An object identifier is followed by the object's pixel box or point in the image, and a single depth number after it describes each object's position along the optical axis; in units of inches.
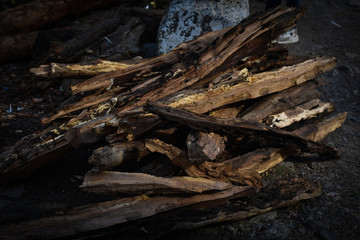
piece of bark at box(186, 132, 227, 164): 94.1
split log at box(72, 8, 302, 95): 123.4
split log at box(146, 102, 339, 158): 99.7
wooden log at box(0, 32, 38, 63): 198.4
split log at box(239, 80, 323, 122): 124.9
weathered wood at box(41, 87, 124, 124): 121.8
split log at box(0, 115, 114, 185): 109.0
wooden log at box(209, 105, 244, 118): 120.3
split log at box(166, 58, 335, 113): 111.3
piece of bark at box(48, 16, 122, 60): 179.8
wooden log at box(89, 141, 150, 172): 95.8
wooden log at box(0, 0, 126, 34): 200.8
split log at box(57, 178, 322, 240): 94.1
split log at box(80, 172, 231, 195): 95.7
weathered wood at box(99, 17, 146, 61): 178.6
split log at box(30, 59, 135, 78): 124.1
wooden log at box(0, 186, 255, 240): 89.7
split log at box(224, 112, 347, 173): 117.7
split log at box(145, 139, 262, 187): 101.4
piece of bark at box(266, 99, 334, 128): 125.6
